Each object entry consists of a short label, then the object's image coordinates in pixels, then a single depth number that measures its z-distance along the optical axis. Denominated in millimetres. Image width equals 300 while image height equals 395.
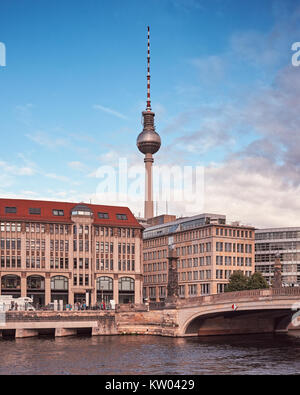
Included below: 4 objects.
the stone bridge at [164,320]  81625
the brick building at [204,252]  143875
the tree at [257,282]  117812
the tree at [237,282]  119438
